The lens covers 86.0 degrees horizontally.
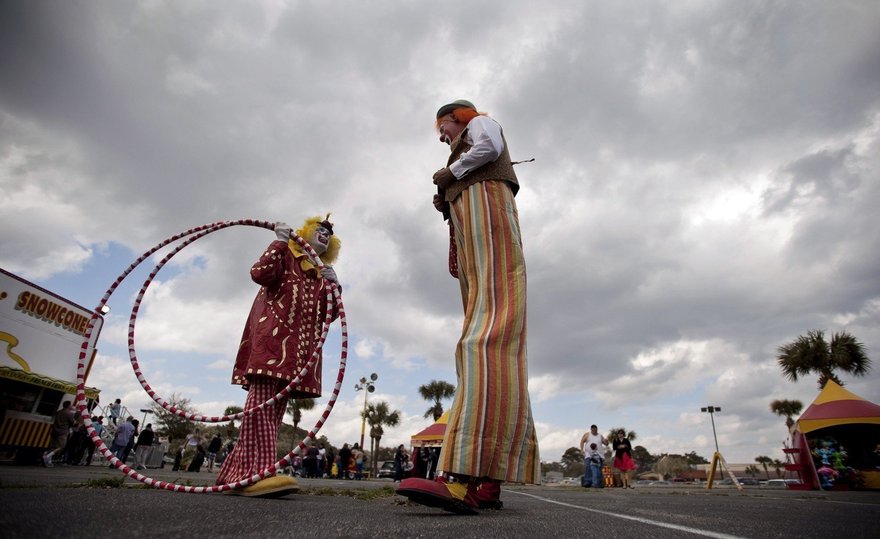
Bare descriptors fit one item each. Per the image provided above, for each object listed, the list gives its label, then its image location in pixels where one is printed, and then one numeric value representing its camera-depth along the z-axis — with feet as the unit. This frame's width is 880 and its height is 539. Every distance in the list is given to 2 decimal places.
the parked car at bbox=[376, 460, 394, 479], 119.21
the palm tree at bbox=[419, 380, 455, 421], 173.06
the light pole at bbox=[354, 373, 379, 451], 107.24
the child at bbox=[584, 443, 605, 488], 46.51
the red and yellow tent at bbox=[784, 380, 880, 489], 49.47
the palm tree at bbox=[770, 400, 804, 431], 150.10
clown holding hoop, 12.01
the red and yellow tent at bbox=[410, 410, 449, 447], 57.93
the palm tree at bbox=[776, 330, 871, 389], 85.35
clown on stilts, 7.22
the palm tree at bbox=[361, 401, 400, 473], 172.56
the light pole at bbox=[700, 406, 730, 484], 63.00
